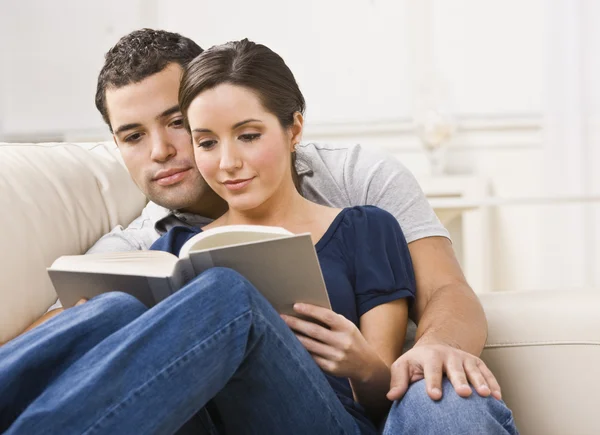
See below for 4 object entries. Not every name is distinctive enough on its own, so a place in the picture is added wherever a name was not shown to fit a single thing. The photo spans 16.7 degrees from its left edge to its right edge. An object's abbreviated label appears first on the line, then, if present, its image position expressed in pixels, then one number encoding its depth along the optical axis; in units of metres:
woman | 2.73
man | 2.85
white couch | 2.69
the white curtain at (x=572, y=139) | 4.22
